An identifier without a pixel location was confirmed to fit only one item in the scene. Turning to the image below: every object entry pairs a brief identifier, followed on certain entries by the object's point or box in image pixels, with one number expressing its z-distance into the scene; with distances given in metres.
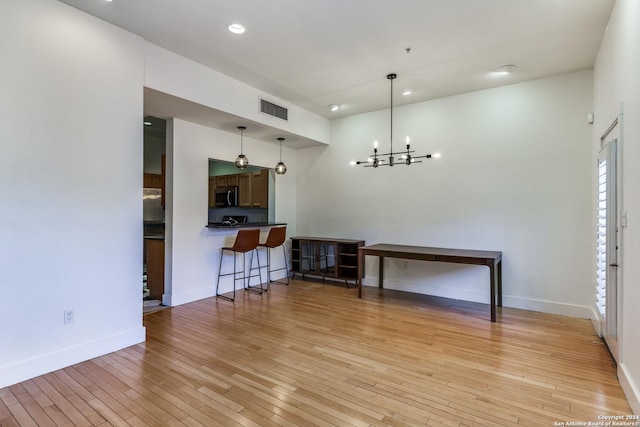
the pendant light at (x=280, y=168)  5.35
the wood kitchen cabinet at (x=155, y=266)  4.58
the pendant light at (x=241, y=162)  4.67
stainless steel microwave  6.72
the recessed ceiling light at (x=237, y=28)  2.98
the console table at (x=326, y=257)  5.53
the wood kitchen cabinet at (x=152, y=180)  6.72
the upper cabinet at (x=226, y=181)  6.84
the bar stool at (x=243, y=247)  4.71
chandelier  5.08
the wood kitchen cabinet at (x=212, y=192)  7.08
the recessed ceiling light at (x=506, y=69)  3.80
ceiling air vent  4.58
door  2.62
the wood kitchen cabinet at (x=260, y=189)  6.18
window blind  2.88
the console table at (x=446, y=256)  3.78
